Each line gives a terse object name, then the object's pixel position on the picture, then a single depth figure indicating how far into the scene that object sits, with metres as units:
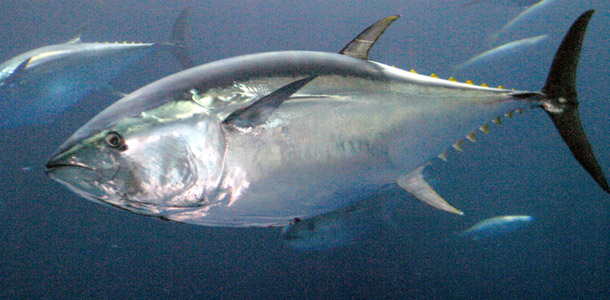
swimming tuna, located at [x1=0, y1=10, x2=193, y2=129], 3.70
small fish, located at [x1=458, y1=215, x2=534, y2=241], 5.89
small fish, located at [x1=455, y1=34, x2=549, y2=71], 5.83
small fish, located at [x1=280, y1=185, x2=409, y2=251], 4.39
